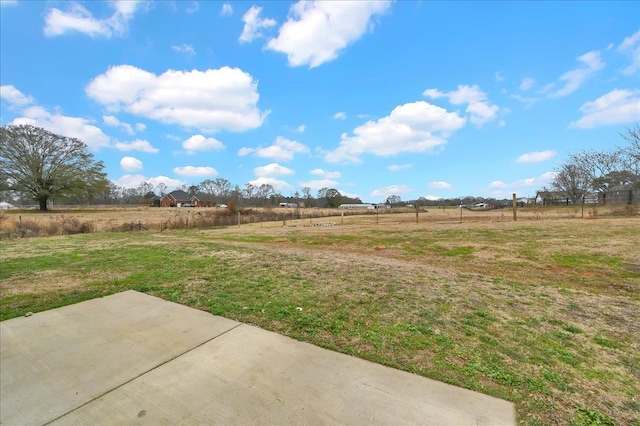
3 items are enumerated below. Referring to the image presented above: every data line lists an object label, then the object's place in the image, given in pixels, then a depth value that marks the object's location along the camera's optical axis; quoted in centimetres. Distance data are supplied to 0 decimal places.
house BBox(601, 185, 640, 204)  2492
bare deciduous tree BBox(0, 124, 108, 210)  3535
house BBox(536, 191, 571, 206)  4277
